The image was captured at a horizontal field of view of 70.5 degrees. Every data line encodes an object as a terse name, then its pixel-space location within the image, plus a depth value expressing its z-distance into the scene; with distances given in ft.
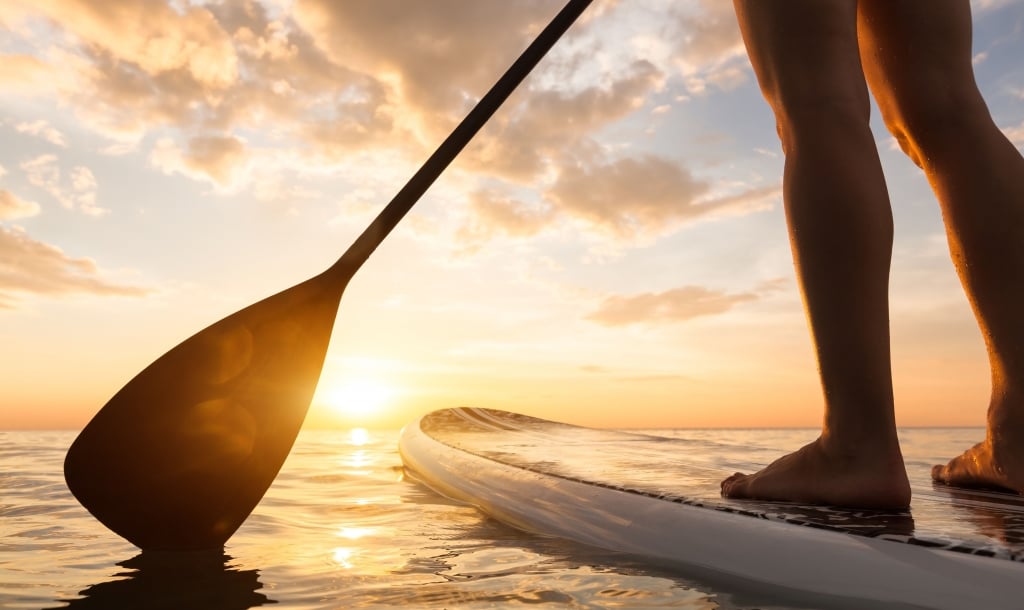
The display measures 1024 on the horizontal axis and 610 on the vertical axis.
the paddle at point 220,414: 5.23
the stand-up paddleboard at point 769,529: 3.12
